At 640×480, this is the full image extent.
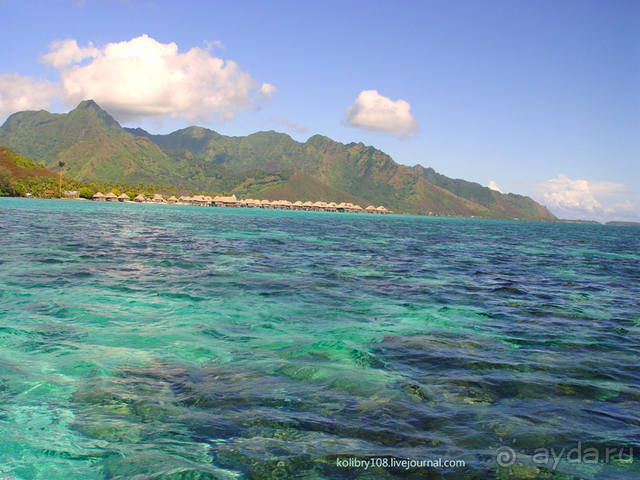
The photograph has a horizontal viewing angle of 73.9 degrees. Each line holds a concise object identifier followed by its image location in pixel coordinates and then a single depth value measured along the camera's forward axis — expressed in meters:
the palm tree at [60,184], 170.27
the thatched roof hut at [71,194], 167.44
